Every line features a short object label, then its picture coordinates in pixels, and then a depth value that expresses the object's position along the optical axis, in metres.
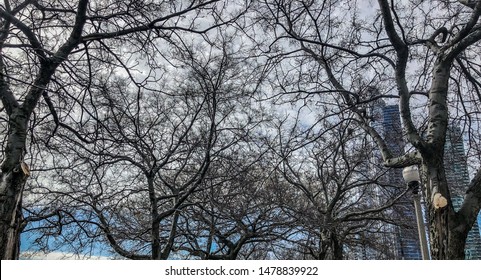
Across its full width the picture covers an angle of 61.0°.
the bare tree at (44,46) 4.23
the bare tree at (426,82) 4.68
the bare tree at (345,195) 10.06
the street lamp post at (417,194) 6.76
